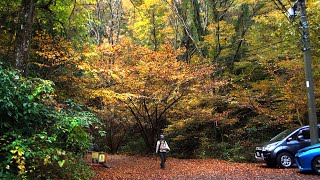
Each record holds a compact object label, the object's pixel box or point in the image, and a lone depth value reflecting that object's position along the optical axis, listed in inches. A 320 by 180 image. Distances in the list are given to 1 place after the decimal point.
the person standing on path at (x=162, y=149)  522.0
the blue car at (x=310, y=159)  382.0
